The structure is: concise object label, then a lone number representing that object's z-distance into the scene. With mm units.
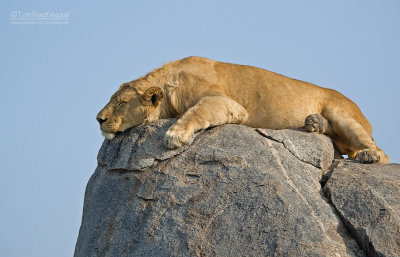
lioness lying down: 16181
